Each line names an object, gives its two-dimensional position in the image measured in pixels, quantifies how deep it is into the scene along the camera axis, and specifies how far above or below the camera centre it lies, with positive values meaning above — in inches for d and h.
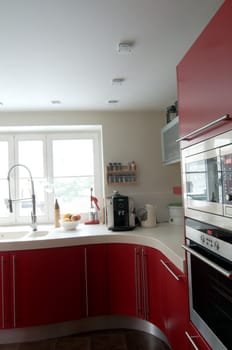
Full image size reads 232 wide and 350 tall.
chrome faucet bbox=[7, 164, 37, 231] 103.0 -10.1
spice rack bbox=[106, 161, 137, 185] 113.0 +3.7
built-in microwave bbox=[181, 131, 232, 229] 35.7 -0.1
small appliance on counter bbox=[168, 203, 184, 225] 105.1 -13.6
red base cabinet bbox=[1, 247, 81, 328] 84.0 -33.3
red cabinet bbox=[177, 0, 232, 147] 35.0 +15.9
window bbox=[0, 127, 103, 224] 119.6 +6.0
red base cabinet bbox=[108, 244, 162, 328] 79.9 -32.4
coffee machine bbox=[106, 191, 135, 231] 99.1 -11.4
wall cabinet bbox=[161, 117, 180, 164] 96.5 +15.2
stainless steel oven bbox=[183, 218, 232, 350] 36.9 -16.9
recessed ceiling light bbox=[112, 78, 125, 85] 82.0 +32.1
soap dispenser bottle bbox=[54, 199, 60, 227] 109.3 -12.6
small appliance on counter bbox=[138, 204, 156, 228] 102.4 -14.0
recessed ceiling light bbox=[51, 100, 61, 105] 100.1 +31.6
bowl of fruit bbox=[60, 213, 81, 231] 100.3 -15.0
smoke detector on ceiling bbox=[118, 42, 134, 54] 61.9 +32.2
